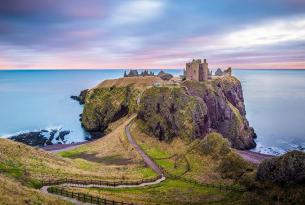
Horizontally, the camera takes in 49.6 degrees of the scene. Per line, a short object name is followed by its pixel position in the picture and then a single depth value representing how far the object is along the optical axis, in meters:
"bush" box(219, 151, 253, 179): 65.56
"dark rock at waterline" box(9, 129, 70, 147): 118.25
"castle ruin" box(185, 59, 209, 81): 130.88
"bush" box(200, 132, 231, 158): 76.98
